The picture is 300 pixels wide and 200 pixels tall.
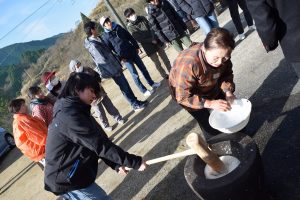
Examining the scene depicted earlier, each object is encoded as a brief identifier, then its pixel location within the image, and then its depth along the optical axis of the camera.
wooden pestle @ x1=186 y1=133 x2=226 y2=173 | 2.21
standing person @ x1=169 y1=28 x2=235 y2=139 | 2.38
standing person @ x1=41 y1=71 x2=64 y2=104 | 4.44
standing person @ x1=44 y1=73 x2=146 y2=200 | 2.38
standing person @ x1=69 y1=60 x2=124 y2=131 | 5.02
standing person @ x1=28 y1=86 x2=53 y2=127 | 4.18
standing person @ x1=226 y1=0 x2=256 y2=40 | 5.41
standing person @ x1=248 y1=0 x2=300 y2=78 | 2.09
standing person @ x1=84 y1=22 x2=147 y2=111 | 5.28
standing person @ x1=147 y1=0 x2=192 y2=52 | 5.54
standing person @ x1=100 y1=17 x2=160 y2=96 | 5.52
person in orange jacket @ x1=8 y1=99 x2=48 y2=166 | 3.75
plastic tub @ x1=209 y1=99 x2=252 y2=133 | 2.43
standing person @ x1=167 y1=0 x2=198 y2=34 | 6.43
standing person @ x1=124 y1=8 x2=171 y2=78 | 5.86
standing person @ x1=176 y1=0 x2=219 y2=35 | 5.14
